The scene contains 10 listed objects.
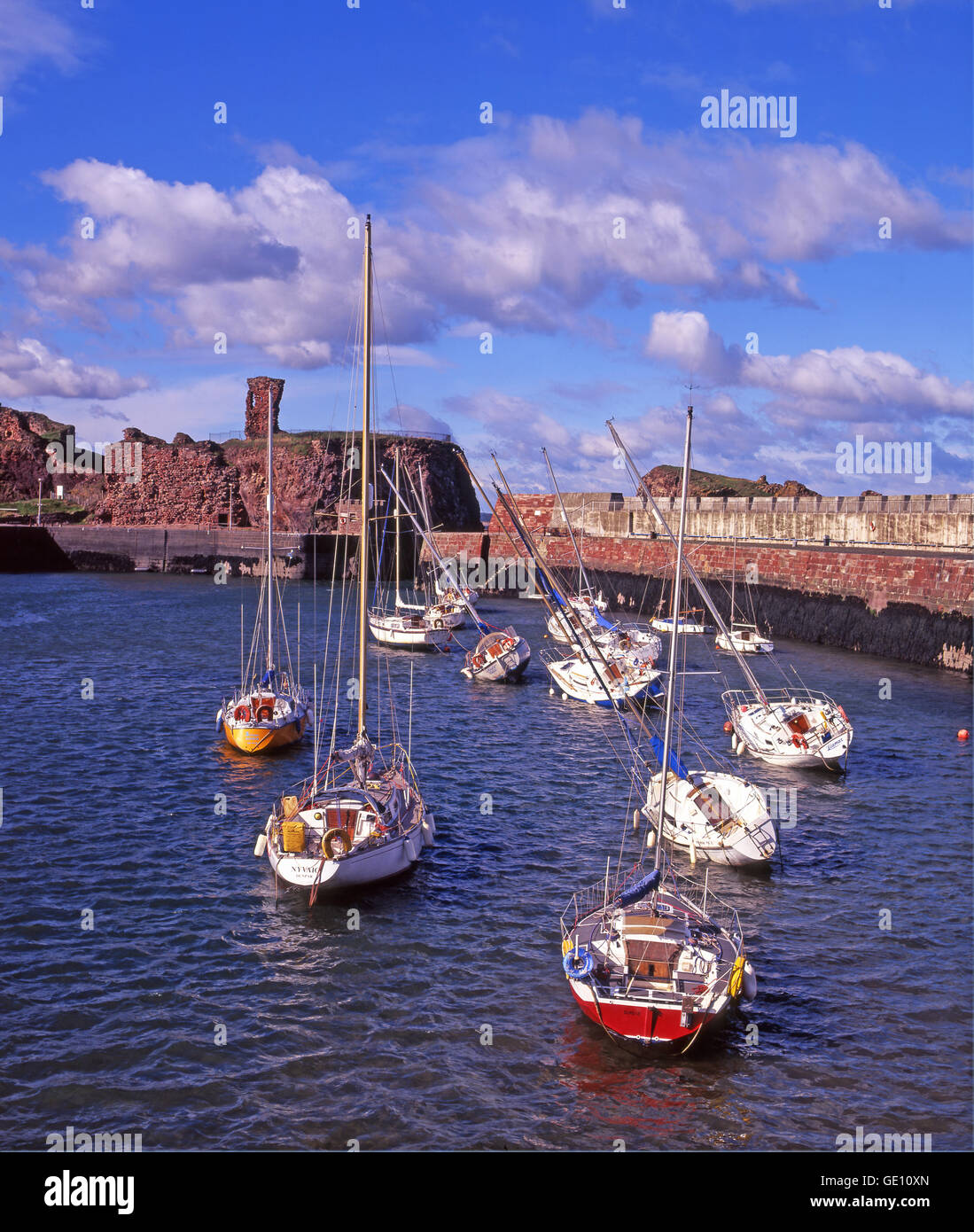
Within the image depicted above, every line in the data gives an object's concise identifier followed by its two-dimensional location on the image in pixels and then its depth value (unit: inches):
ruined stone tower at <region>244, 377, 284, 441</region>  5930.1
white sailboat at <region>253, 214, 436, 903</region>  821.9
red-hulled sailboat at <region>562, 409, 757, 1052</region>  610.5
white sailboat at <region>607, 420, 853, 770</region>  1264.8
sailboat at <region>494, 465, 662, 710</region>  1662.2
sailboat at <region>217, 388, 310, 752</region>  1317.9
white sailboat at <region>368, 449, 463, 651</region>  2332.7
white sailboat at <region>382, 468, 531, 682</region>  1935.3
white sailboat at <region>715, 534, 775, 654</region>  2194.9
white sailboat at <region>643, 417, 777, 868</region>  925.2
